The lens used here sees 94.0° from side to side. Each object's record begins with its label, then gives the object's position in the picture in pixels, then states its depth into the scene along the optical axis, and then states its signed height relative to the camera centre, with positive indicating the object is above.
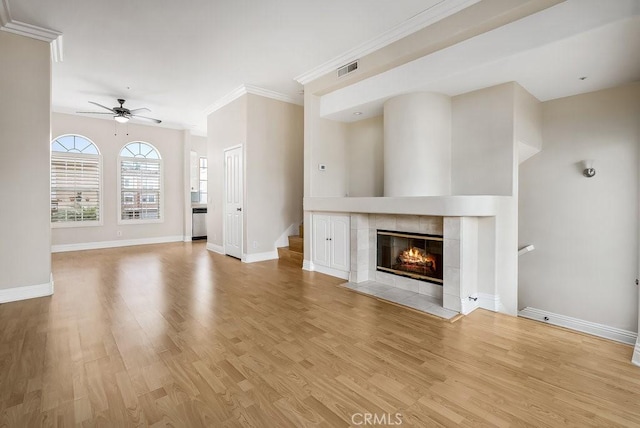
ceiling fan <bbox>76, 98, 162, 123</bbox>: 6.10 +2.02
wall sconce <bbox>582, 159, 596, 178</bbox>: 3.74 +0.52
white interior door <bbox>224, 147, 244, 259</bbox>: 5.94 +0.17
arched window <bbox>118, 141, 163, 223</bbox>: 7.72 +0.72
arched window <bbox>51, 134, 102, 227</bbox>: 6.88 +0.67
